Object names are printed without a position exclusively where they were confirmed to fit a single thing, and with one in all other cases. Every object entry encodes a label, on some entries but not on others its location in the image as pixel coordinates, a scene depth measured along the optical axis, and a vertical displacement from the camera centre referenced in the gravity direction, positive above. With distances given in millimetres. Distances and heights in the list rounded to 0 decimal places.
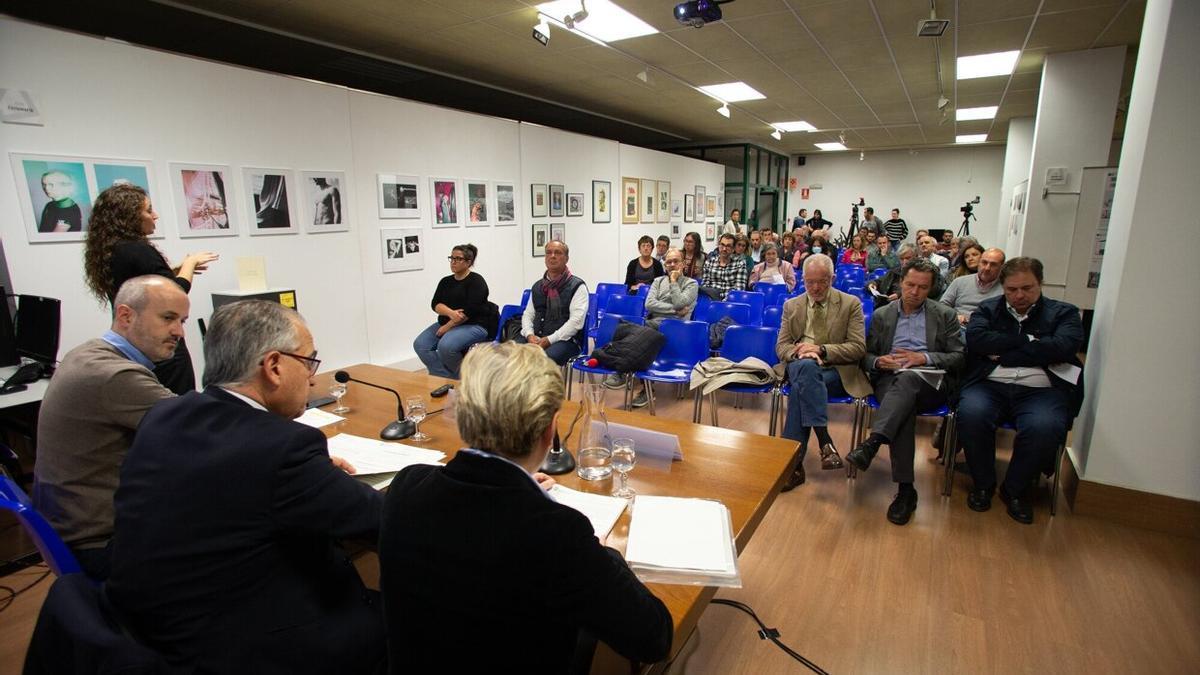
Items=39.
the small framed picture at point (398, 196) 5562 +275
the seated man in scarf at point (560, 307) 4504 -645
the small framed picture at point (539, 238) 7496 -183
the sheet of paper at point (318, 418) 2140 -720
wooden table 1238 -740
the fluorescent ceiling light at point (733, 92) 7441 +1722
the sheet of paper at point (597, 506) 1398 -716
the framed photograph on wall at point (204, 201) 4141 +175
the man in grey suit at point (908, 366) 3121 -814
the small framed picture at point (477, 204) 6492 +220
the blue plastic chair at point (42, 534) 1292 -707
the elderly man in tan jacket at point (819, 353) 3371 -773
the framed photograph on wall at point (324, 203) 4957 +189
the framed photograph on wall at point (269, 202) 4562 +179
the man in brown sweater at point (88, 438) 1571 -578
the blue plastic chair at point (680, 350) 4091 -906
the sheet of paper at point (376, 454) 1722 -711
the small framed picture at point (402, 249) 5662 -247
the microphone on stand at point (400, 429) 2002 -705
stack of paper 1235 -723
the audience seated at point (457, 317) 4637 -755
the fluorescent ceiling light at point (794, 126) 10438 +1755
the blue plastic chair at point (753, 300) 5023 -678
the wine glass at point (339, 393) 2310 -687
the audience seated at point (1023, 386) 3033 -884
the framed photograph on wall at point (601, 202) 8602 +326
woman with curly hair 2834 -120
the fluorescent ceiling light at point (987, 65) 6102 +1710
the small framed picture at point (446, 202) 6082 +232
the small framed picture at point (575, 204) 8102 +270
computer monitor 3104 -550
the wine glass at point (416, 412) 2104 -676
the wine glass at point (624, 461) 1579 -661
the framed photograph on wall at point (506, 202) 6879 +254
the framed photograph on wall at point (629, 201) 9320 +363
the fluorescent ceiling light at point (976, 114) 9073 +1743
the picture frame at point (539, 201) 7383 +295
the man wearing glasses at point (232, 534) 1090 -591
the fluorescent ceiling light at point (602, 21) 4633 +1712
